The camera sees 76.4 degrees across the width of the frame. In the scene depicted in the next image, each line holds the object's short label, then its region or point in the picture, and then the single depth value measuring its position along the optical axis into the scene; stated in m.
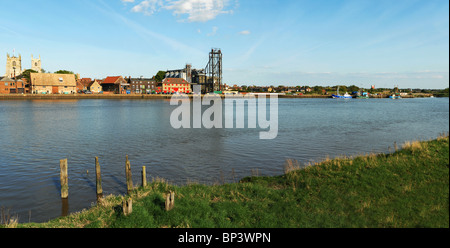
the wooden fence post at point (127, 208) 10.72
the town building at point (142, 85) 170.38
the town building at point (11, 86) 128.55
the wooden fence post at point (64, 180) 16.14
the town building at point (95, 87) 163.75
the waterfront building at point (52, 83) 135.32
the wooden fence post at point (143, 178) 16.20
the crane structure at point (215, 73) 179.25
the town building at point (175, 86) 173.38
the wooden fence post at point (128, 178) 16.50
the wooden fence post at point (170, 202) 11.07
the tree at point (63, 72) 166.35
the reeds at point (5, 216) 13.38
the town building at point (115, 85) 163.71
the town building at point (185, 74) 186.50
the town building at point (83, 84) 163.38
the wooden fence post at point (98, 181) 16.45
